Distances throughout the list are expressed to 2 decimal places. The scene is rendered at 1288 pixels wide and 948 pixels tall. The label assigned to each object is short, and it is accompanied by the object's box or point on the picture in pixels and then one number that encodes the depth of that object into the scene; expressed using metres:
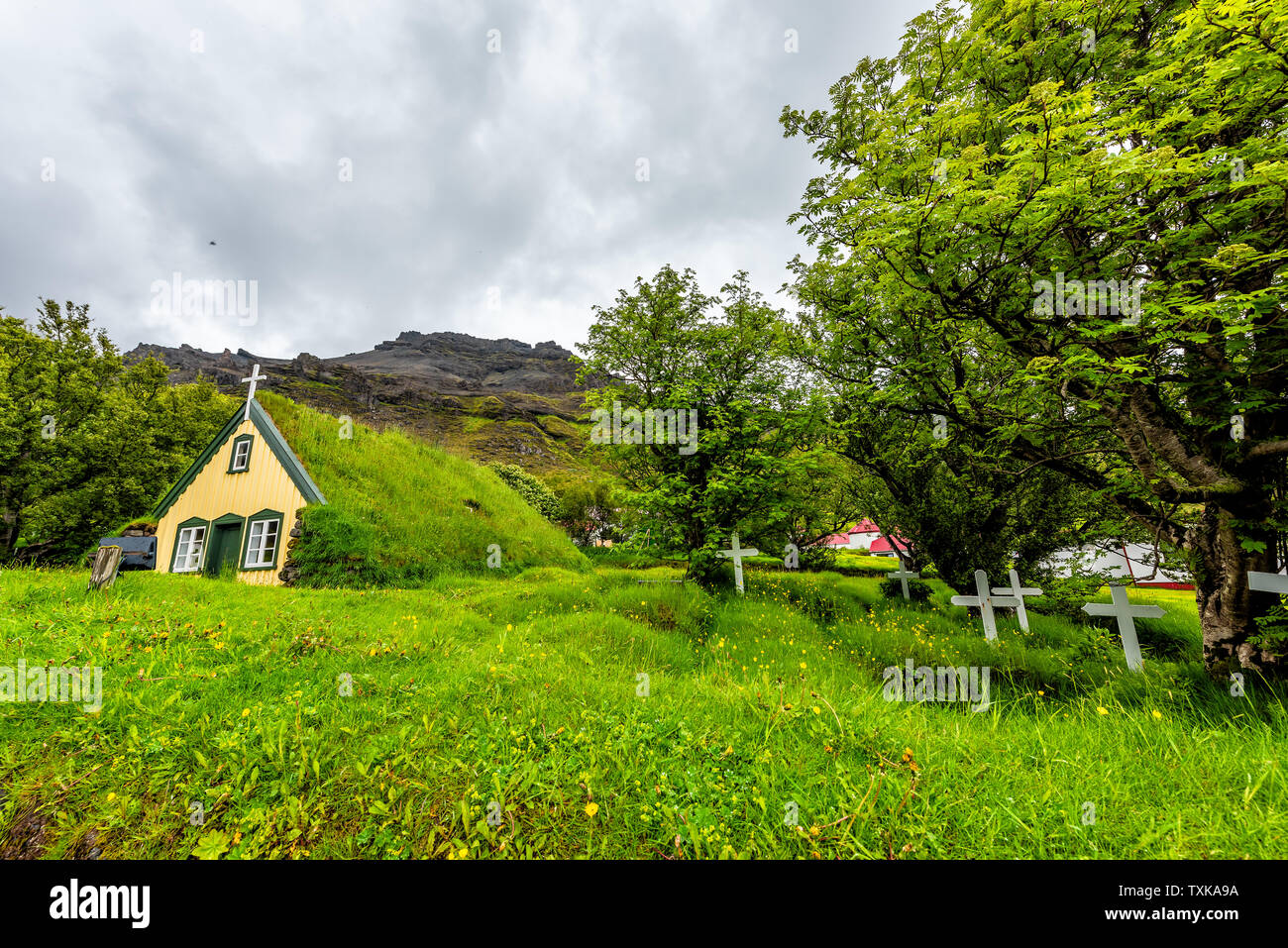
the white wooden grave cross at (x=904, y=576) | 15.61
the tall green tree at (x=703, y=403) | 11.20
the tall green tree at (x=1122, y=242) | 4.23
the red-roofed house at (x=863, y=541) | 50.47
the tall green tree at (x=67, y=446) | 20.95
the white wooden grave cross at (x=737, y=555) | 11.80
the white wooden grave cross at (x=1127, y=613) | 6.48
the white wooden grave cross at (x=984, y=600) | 10.04
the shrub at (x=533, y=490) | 34.56
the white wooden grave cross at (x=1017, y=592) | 10.11
